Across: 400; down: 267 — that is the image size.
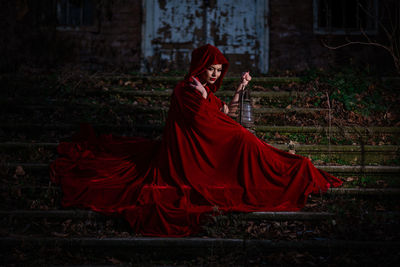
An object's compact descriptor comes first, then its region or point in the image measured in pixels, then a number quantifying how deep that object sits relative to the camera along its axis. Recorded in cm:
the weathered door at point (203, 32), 754
